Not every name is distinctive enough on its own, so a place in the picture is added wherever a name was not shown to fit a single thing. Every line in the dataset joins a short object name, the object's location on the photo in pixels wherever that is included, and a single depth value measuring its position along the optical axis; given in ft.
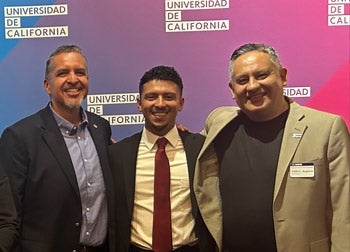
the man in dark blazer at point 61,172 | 8.39
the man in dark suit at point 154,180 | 8.43
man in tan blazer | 7.71
